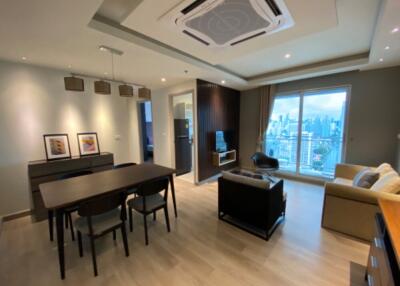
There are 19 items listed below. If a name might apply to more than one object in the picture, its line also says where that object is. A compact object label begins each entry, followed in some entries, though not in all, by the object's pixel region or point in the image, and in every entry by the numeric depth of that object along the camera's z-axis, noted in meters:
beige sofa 2.14
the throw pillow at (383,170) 2.49
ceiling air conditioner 1.55
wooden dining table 1.73
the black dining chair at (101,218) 1.73
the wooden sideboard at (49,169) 2.76
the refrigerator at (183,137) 4.91
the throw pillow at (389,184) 2.03
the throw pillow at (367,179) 2.42
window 4.16
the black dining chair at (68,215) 2.22
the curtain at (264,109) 4.94
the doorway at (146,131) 6.08
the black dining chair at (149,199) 2.21
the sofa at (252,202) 2.24
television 4.76
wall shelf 4.64
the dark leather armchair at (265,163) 4.21
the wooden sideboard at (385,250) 1.02
